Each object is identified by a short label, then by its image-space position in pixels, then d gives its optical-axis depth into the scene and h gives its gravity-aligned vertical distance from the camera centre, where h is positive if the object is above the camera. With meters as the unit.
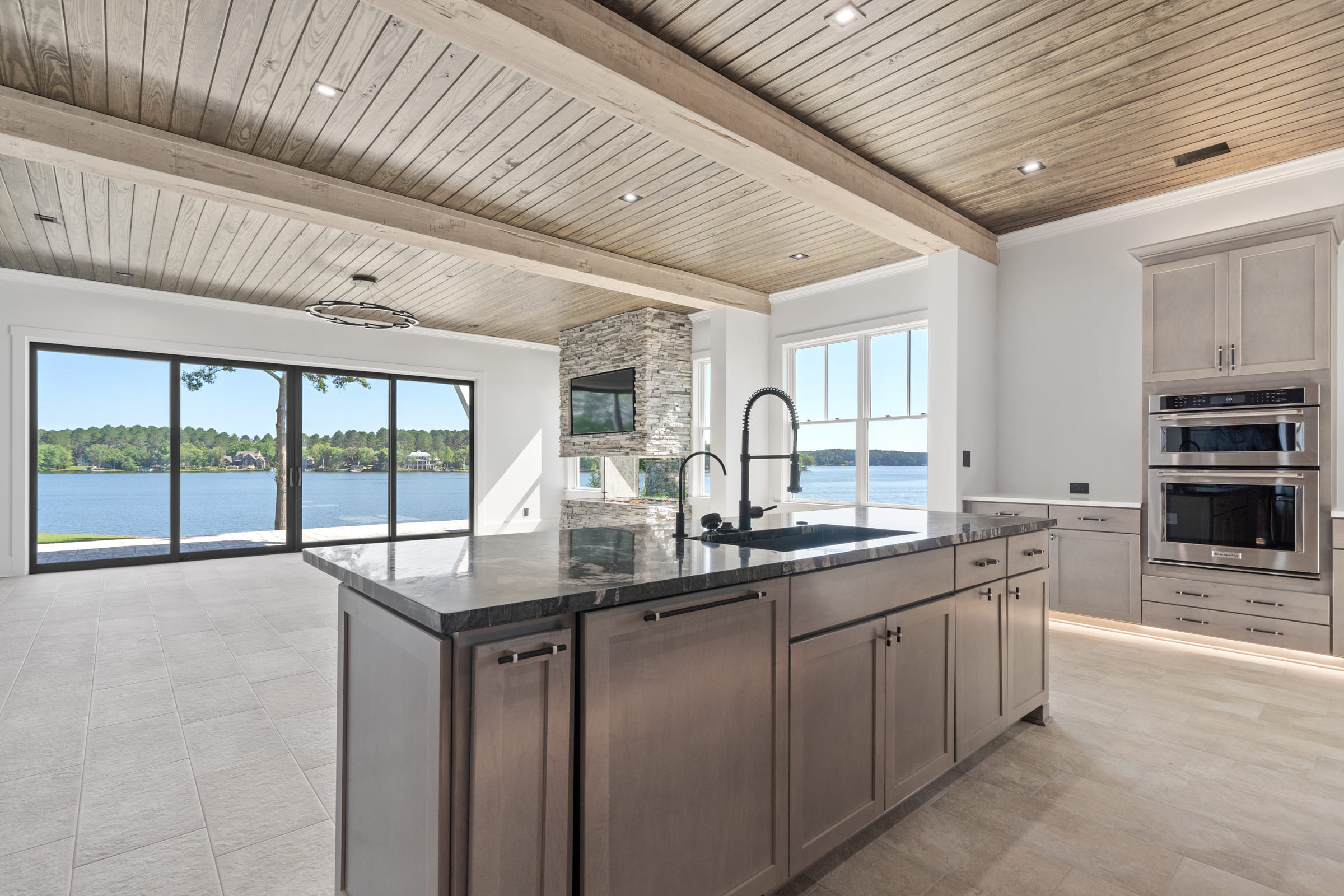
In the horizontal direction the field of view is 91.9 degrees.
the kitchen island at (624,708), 1.12 -0.56
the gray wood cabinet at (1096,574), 4.05 -0.81
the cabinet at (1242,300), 3.50 +0.86
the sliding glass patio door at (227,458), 6.28 -0.13
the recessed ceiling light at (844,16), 2.46 +1.65
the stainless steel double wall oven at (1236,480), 3.51 -0.18
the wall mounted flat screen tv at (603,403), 7.30 +0.53
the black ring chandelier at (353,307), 5.52 +1.18
